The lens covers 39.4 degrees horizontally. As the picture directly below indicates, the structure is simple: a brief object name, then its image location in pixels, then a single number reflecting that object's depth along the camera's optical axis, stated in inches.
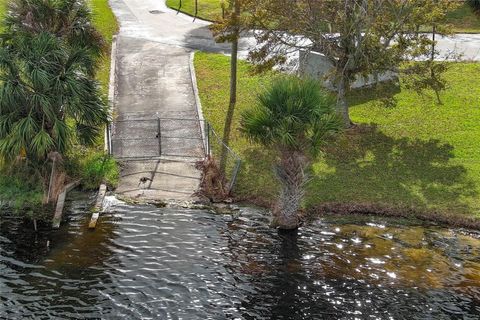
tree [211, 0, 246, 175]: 906.1
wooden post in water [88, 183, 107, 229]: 748.0
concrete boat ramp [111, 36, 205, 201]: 844.0
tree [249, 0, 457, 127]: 884.6
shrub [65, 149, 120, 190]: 832.9
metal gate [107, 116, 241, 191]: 902.4
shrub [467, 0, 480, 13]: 1314.0
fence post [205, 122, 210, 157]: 900.2
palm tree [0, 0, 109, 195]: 759.1
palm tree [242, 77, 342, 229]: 701.3
